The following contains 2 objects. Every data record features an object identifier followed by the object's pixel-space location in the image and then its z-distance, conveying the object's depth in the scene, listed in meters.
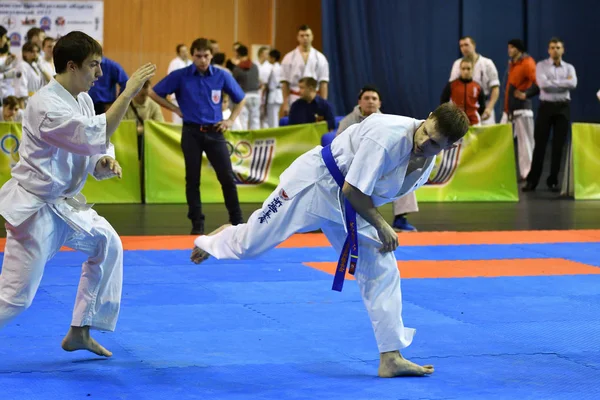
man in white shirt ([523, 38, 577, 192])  13.62
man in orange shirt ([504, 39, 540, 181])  14.13
